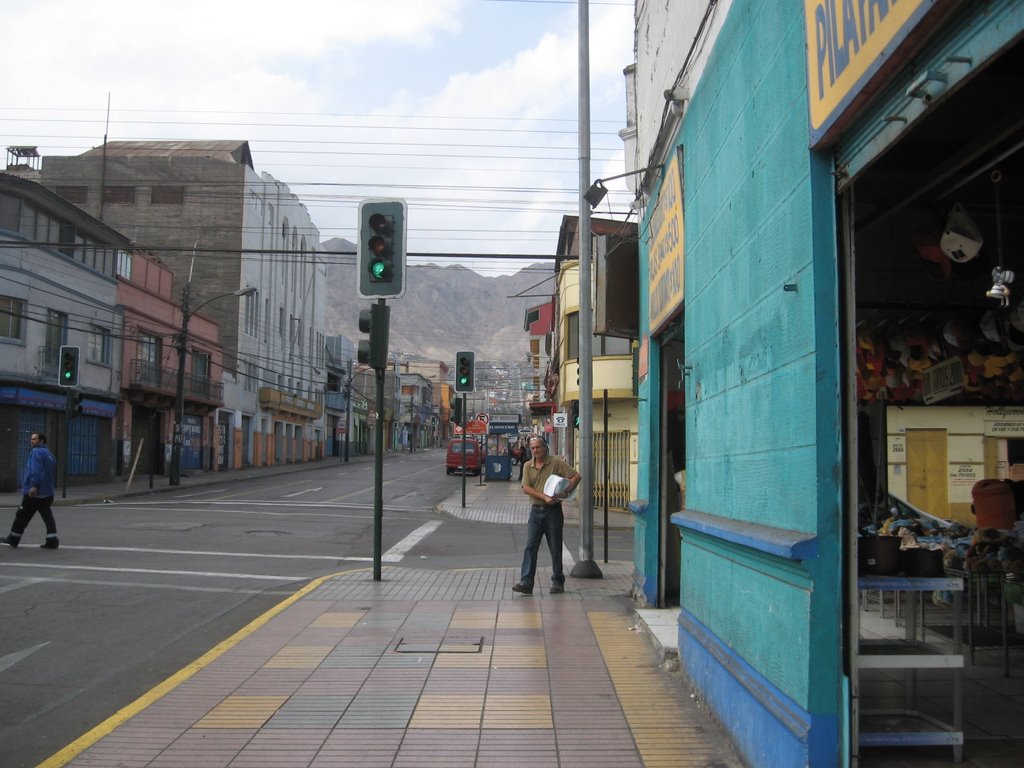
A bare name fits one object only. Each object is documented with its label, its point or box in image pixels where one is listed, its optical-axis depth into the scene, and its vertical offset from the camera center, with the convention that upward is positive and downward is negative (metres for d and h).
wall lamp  9.01 +2.54
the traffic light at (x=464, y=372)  21.56 +1.81
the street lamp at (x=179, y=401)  33.66 +1.61
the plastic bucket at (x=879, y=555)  4.45 -0.49
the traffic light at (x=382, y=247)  10.48 +2.29
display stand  4.12 -1.12
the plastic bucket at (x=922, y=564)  4.51 -0.54
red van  43.36 -0.38
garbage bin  40.34 -0.81
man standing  9.68 -0.69
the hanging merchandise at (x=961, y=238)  4.83 +1.15
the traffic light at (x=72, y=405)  25.14 +1.09
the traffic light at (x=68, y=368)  24.81 +2.04
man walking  13.19 -0.80
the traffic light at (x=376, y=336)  10.54 +1.29
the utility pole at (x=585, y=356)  11.15 +1.17
